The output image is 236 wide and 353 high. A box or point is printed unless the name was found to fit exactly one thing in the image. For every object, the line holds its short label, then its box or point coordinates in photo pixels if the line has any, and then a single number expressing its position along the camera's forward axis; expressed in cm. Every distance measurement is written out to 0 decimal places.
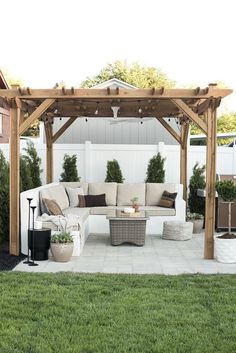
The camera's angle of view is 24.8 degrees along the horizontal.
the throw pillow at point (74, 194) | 1213
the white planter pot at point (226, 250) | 817
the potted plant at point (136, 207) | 1036
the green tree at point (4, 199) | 959
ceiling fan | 1612
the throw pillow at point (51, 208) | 957
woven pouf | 1054
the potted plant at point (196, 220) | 1174
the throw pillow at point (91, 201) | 1201
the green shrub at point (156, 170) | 1379
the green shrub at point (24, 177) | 1093
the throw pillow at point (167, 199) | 1182
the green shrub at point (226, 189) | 855
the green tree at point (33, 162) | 1305
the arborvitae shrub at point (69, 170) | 1385
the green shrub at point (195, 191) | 1289
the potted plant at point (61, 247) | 809
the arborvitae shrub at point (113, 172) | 1388
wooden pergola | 865
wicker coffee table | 981
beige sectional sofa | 963
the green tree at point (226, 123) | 4153
